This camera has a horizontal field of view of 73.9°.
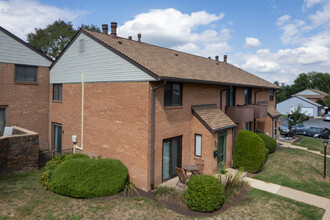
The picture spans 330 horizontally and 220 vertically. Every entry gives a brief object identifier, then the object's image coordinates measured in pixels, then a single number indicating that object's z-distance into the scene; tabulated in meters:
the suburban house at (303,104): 56.63
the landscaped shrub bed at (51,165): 9.79
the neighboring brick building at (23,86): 14.70
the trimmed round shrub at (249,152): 12.88
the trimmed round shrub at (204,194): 8.19
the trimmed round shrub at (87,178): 8.95
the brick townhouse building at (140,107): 10.22
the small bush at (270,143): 16.95
